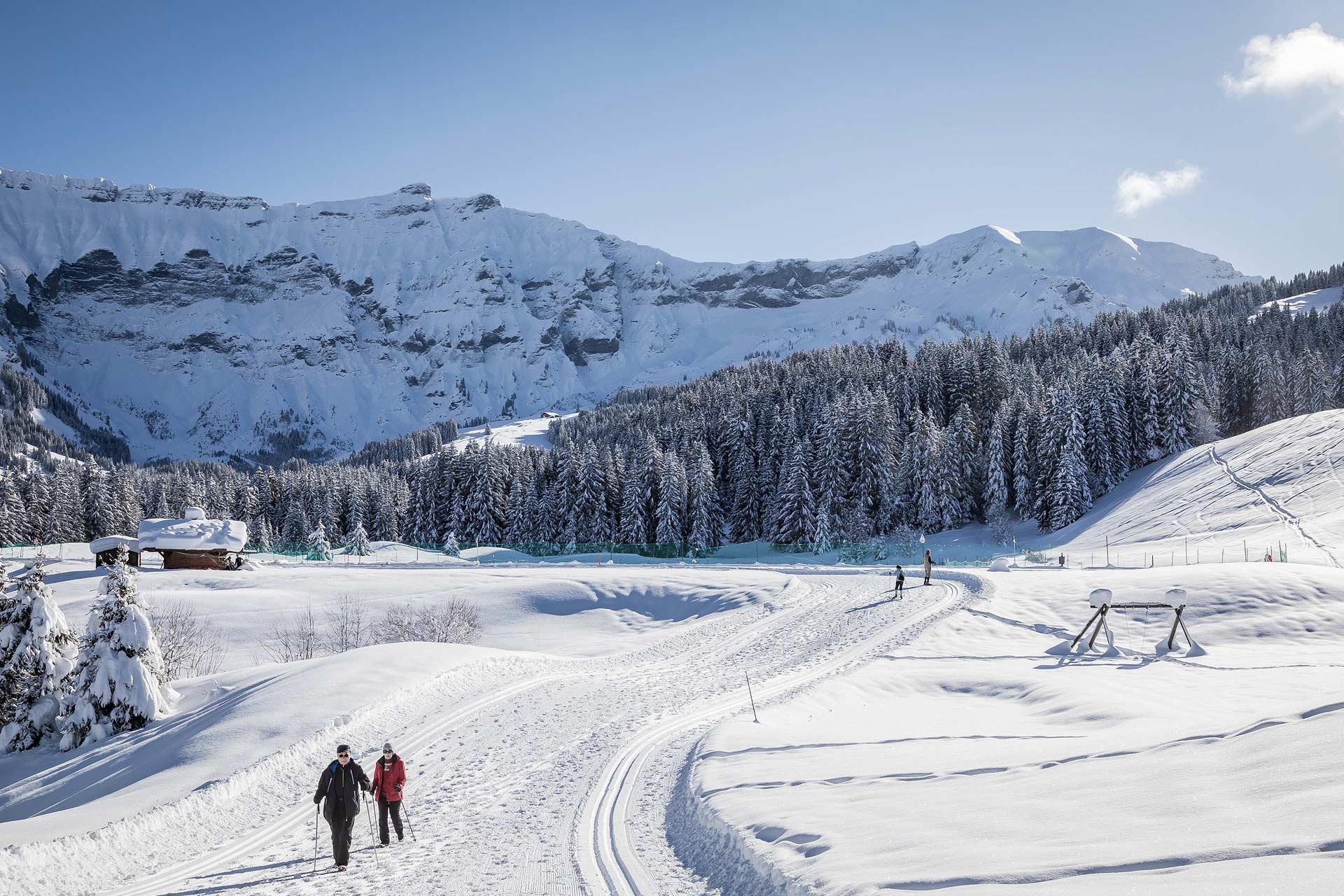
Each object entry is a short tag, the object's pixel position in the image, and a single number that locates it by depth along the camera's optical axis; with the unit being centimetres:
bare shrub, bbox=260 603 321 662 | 3775
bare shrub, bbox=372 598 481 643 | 3766
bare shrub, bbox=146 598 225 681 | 3481
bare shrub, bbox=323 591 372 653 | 3888
